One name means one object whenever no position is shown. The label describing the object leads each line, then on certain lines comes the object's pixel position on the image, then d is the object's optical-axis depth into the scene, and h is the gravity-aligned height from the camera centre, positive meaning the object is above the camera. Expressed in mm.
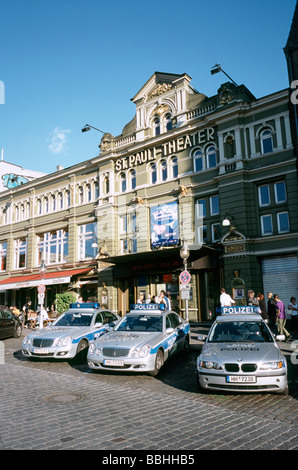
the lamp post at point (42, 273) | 18189 +774
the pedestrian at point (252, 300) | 13961 -303
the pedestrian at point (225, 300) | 15281 -295
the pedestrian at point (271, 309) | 13892 -669
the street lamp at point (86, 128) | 27259 +12652
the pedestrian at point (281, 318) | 13203 -966
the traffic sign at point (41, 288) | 18245 +481
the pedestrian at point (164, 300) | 16531 -244
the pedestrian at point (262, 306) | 12945 -513
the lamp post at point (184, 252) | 15281 +1769
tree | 23609 -224
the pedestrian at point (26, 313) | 25466 -1031
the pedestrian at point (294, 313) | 15211 -926
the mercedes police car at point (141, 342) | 8320 -1154
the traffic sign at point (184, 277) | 13586 +634
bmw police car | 6449 -1306
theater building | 19375 +5766
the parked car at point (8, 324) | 15727 -1134
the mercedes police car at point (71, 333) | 10219 -1063
